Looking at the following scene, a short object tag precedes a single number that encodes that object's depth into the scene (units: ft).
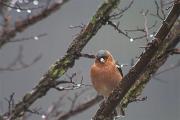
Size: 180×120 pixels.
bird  23.77
